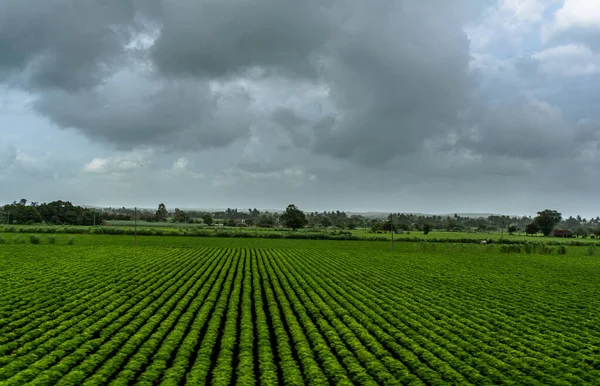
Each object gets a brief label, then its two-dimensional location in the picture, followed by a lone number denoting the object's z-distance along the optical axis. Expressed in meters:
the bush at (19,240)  56.88
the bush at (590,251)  63.94
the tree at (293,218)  134.25
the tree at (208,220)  170.77
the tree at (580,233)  139.02
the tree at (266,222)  175.00
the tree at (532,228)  136.98
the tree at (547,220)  139.25
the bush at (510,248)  65.00
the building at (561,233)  135.25
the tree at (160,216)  195.90
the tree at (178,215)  193.32
